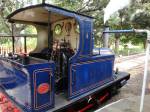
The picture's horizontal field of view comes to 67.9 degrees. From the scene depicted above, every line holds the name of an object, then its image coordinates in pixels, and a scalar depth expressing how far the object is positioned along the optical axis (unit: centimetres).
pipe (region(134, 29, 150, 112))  164
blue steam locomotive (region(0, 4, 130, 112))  216
